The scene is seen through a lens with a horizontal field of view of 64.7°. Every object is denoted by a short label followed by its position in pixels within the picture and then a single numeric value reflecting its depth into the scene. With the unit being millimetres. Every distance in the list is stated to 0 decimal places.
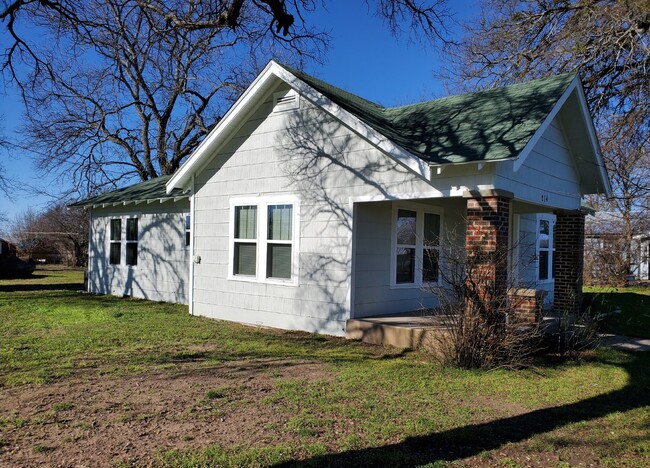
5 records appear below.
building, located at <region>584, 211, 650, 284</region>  22188
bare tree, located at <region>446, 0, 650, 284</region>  12578
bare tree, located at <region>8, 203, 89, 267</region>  32438
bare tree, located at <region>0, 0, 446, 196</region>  24016
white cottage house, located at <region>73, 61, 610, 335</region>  7973
